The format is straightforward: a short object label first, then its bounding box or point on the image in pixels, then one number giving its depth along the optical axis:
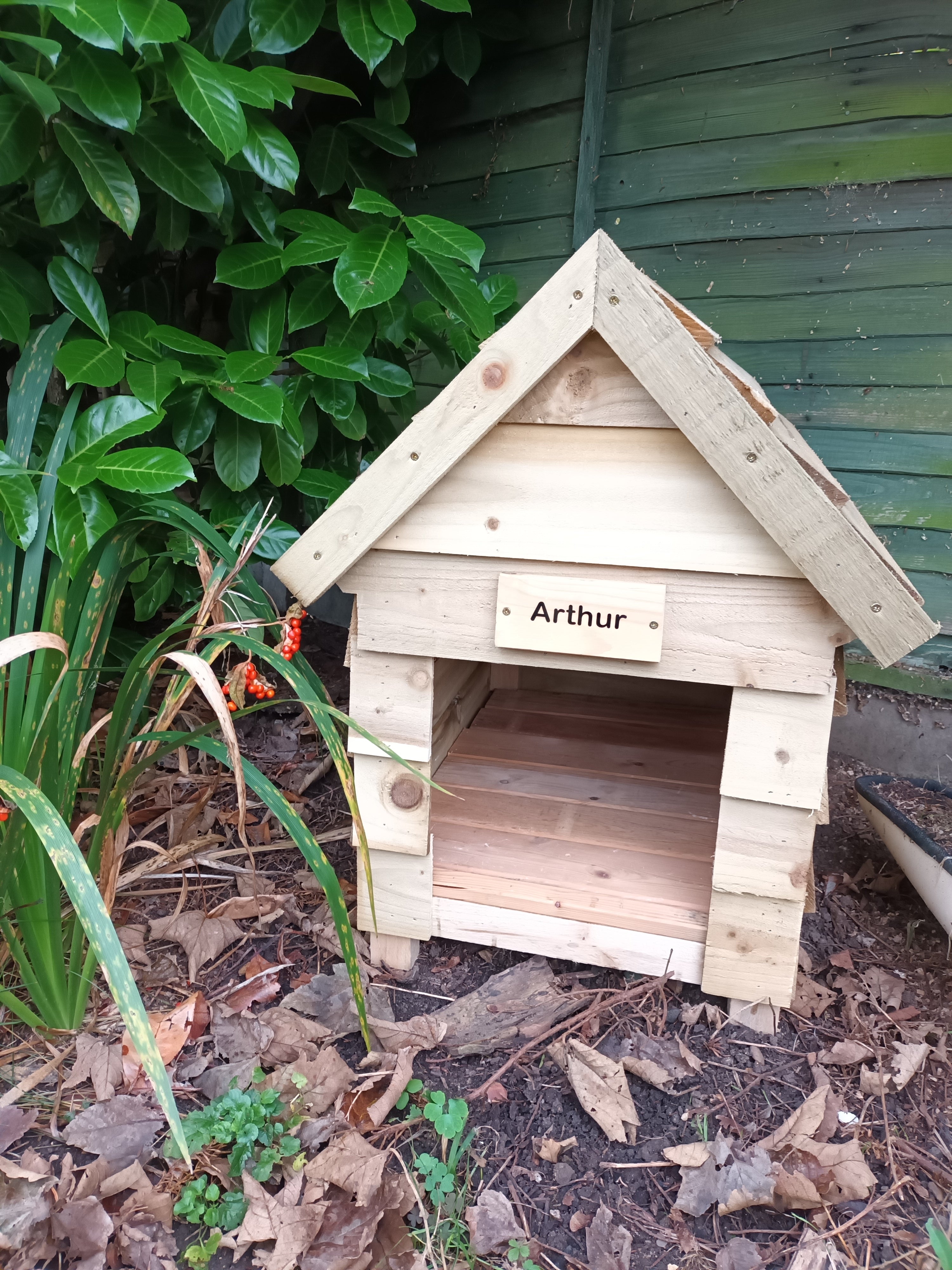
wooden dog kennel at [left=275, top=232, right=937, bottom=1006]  0.91
